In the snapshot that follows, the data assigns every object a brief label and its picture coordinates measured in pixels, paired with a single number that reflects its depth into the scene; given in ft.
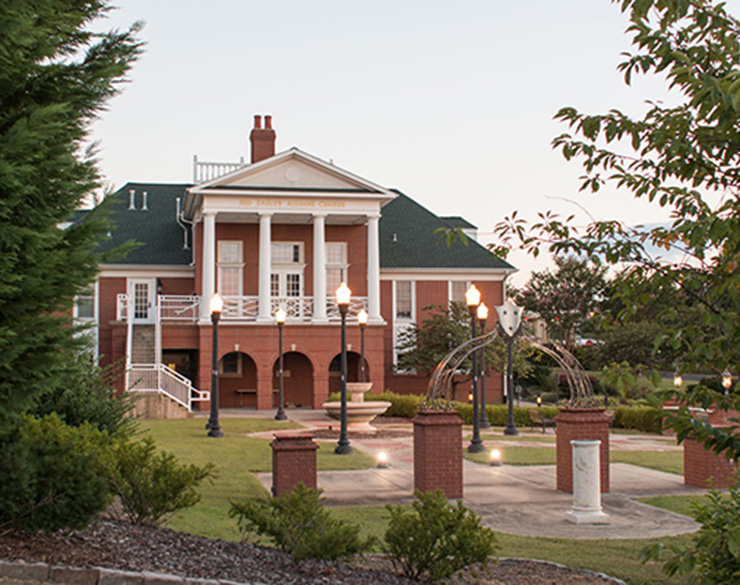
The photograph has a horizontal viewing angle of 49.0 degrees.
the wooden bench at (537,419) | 93.35
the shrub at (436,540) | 24.06
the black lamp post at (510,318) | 70.69
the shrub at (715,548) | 13.19
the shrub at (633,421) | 103.91
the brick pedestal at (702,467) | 46.68
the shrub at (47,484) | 22.58
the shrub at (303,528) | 23.59
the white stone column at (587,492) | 37.27
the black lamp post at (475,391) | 65.26
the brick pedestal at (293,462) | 38.06
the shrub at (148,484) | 26.91
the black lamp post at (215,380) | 72.69
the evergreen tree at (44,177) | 21.16
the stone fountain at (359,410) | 85.10
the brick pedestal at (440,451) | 41.52
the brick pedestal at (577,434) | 45.10
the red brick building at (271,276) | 118.52
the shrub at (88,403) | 36.94
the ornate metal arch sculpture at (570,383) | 43.21
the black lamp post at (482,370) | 77.56
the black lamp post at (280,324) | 98.29
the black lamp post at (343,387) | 63.31
